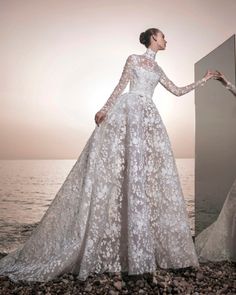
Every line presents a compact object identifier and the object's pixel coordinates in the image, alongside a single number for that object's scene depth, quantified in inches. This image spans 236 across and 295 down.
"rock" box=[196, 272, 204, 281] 76.5
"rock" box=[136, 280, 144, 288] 70.3
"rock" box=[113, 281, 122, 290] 70.0
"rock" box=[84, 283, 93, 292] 69.2
